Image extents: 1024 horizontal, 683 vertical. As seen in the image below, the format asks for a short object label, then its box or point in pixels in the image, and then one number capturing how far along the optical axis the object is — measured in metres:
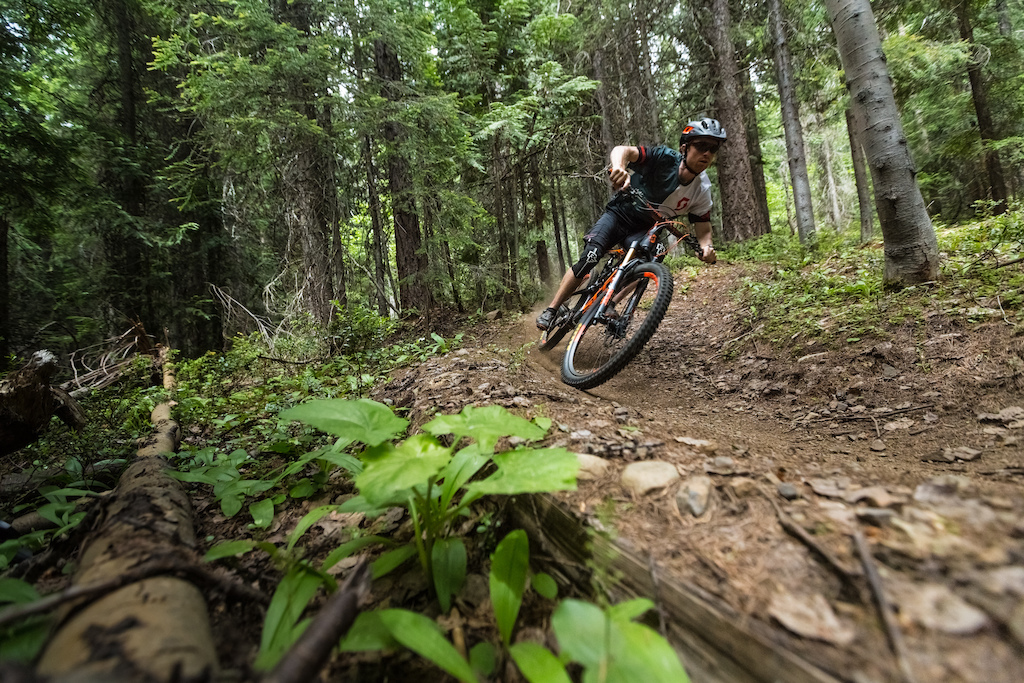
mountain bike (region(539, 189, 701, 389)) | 3.61
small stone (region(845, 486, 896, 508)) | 1.24
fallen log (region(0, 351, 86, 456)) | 2.89
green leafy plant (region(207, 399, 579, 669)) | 1.15
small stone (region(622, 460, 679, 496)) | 1.59
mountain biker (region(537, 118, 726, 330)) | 4.13
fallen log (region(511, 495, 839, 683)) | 0.90
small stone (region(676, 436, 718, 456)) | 2.02
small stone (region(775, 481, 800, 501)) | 1.38
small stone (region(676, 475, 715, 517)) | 1.42
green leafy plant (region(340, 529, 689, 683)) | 0.87
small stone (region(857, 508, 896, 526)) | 1.13
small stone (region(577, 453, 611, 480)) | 1.72
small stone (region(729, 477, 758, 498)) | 1.45
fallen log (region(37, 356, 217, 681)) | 0.80
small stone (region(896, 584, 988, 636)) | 0.84
